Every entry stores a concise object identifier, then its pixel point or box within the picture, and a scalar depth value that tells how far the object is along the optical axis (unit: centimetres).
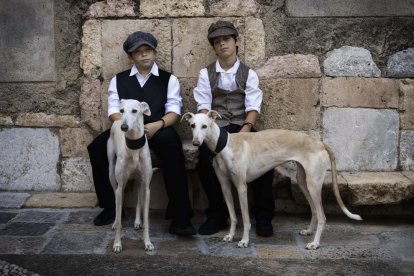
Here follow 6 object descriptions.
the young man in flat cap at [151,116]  457
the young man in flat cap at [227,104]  466
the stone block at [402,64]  514
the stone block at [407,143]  518
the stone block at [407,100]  511
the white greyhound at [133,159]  396
